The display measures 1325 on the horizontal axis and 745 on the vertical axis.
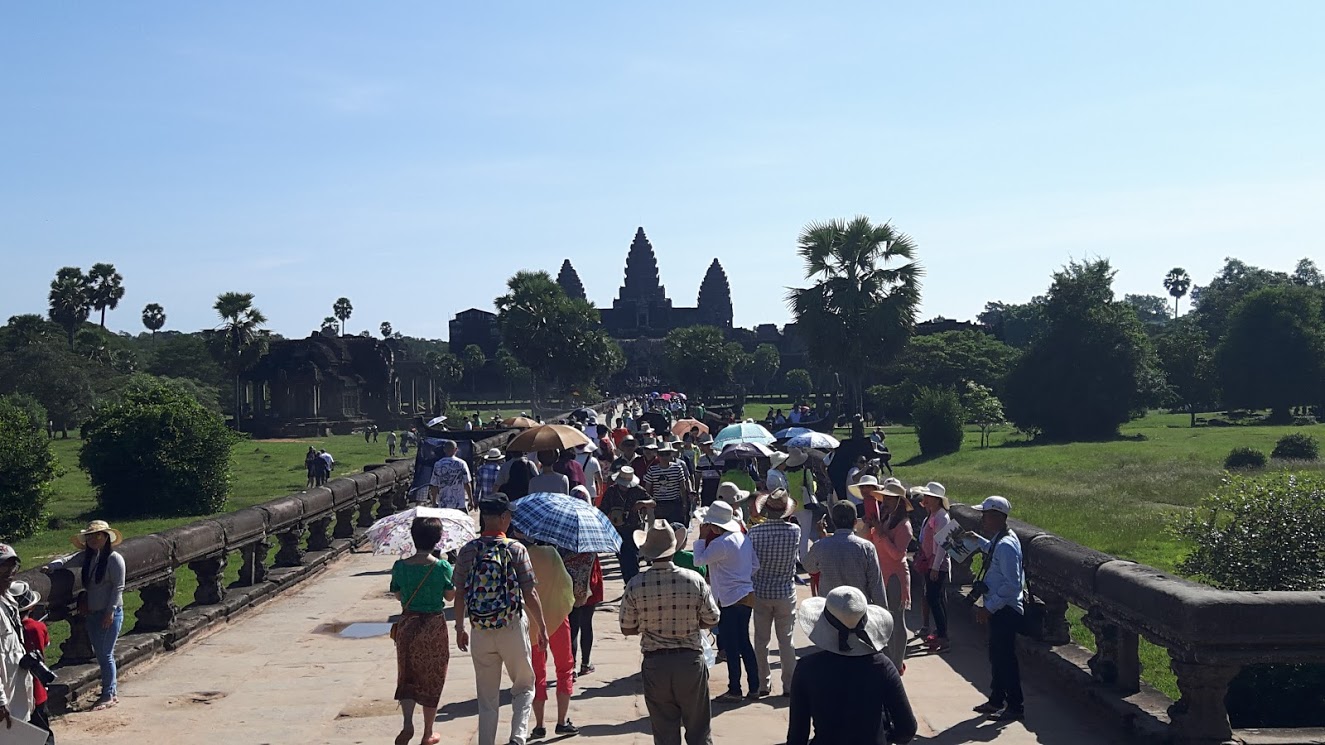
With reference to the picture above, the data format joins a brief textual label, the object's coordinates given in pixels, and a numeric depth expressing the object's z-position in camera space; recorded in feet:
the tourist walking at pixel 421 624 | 23.09
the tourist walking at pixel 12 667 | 19.67
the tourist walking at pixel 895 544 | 30.73
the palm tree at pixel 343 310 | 435.94
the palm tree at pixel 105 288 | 309.22
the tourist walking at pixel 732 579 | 27.40
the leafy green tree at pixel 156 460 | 95.25
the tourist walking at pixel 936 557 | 32.24
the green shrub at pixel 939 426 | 135.23
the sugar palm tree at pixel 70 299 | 300.81
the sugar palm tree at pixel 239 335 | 250.16
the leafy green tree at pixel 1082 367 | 162.09
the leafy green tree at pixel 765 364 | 452.35
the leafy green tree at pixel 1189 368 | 222.48
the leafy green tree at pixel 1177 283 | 554.46
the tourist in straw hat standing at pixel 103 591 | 26.99
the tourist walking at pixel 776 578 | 27.78
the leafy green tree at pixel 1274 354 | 209.87
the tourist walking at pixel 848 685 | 15.71
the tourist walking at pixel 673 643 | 20.24
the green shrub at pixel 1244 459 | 107.55
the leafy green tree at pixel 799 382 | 410.82
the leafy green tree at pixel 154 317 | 418.51
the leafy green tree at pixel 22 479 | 80.64
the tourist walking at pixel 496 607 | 22.38
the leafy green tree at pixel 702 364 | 342.44
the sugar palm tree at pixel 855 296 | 141.08
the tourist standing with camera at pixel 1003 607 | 25.45
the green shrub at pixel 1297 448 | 117.50
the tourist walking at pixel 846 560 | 25.85
